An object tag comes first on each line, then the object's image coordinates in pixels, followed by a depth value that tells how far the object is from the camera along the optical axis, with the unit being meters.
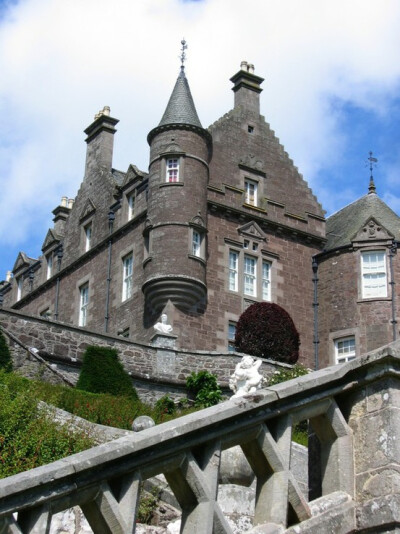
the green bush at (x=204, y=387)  28.91
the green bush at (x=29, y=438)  13.02
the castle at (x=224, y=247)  34.53
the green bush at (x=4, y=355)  25.26
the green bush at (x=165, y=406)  25.59
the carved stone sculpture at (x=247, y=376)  15.31
